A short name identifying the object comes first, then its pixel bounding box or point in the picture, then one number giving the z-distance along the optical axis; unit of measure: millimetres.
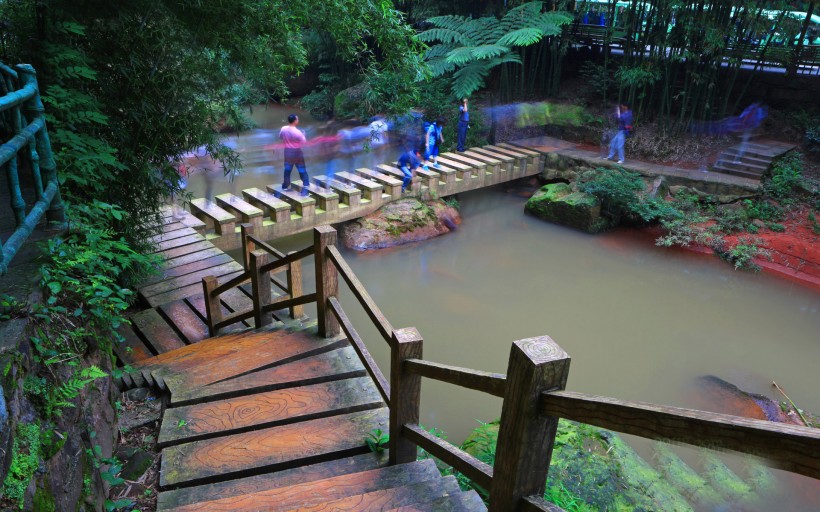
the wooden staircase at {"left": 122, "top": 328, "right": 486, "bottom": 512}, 2223
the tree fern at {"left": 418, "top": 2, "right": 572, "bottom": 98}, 10770
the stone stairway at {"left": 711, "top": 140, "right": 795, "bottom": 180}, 9727
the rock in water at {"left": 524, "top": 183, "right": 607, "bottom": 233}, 9180
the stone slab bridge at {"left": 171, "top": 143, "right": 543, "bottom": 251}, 7344
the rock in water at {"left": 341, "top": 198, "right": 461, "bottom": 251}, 8516
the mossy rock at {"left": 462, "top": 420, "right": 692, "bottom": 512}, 3361
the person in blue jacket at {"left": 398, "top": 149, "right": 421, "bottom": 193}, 9250
